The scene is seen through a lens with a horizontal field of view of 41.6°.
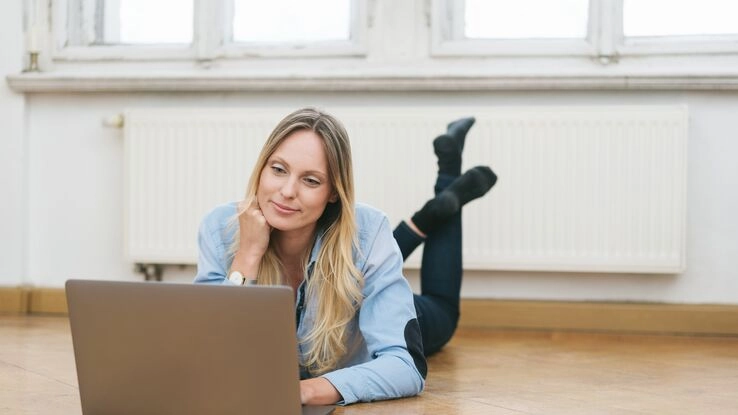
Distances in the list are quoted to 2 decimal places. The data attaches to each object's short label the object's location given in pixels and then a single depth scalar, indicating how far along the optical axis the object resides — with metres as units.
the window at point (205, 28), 3.41
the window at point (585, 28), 3.20
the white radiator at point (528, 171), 3.09
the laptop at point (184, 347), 1.35
